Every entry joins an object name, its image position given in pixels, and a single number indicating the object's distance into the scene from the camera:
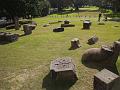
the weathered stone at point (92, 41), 9.93
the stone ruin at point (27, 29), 13.25
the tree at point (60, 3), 40.72
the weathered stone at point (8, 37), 11.43
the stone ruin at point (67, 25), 15.27
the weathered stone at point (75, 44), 9.41
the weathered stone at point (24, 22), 18.44
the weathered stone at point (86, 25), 14.10
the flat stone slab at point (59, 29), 13.60
